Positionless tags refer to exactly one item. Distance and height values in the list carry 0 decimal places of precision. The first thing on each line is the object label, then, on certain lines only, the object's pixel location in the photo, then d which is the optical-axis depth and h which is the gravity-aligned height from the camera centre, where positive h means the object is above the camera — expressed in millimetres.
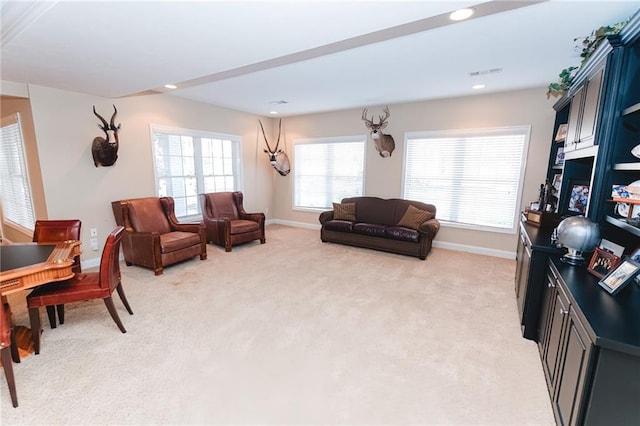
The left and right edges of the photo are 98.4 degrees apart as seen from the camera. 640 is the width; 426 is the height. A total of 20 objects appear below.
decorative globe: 1948 -417
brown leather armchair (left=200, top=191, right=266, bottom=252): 4938 -935
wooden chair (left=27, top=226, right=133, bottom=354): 2176 -992
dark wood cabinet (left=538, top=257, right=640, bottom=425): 1207 -871
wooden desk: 1920 -714
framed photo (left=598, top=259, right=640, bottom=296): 1556 -578
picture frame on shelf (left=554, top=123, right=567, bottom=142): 3560 +561
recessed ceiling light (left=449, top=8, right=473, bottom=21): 1941 +1154
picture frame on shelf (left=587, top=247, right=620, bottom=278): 1803 -579
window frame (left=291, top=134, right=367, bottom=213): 5925 +662
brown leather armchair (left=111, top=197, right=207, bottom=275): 3820 -957
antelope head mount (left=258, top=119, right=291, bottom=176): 6627 +314
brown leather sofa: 4543 -966
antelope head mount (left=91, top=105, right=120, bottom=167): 3992 +350
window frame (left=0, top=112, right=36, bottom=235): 3874 +8
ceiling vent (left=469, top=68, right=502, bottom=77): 3418 +1288
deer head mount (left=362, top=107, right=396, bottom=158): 5238 +717
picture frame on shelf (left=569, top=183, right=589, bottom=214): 2877 -234
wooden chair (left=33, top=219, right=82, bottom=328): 2838 -634
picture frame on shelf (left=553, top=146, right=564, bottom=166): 3725 +254
